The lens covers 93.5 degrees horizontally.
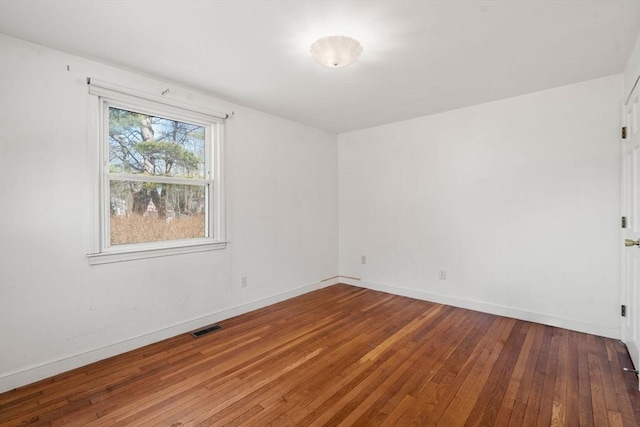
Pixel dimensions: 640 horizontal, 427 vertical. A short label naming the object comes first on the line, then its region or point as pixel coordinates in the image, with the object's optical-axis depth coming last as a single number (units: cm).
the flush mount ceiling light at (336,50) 212
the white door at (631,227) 221
